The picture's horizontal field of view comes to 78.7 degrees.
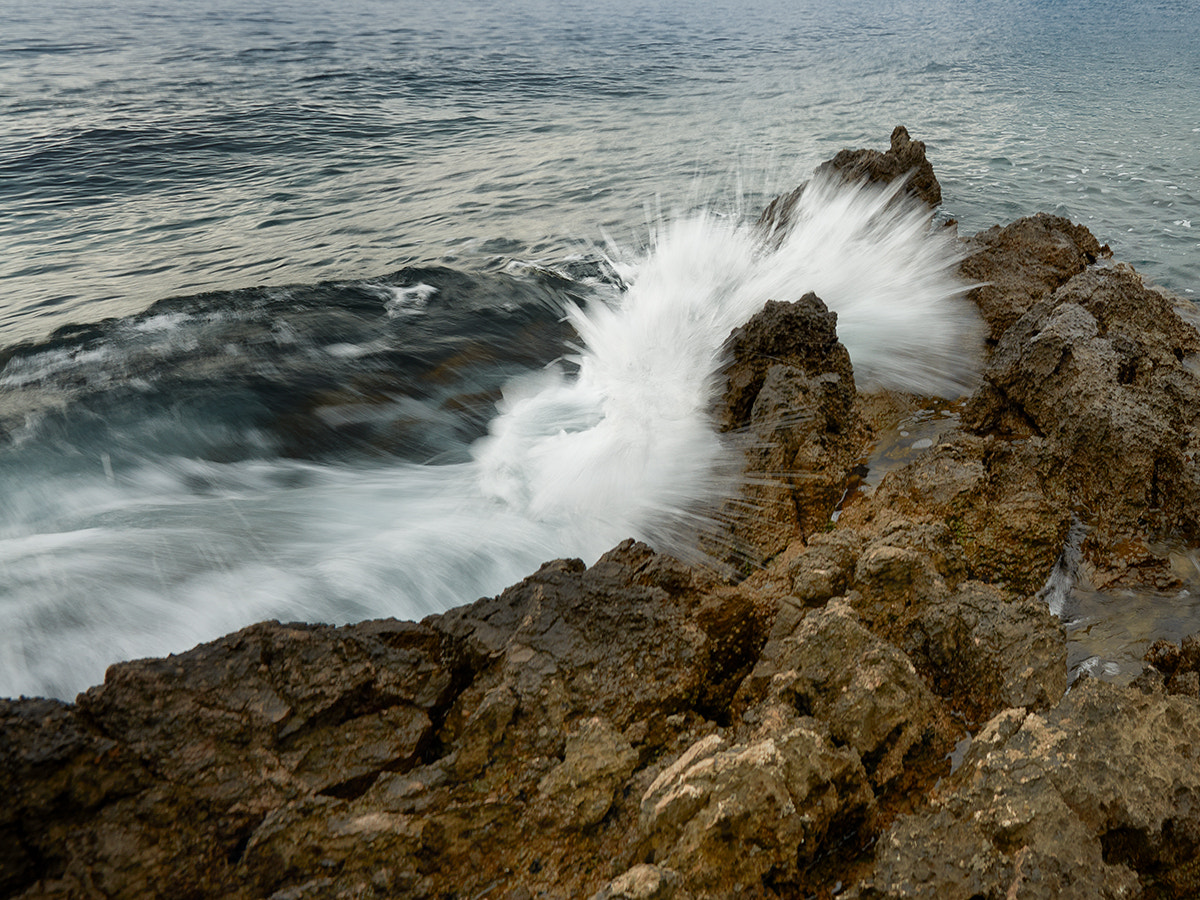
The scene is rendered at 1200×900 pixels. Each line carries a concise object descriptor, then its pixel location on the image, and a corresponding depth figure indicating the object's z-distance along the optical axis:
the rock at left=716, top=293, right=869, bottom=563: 3.74
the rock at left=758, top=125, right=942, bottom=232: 8.97
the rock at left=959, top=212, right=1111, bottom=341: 6.14
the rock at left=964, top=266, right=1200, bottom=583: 3.54
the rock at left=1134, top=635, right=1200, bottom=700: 2.42
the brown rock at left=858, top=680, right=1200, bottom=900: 1.80
